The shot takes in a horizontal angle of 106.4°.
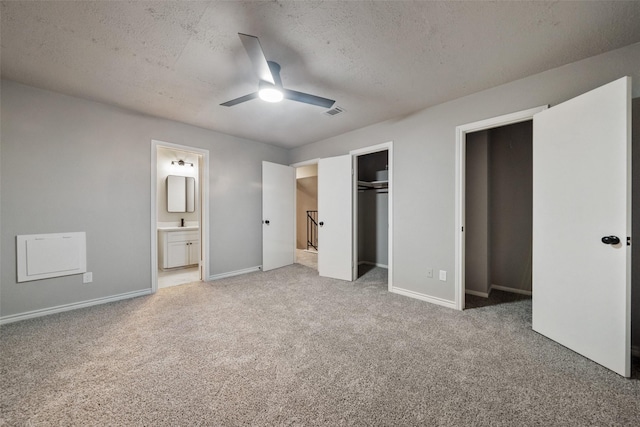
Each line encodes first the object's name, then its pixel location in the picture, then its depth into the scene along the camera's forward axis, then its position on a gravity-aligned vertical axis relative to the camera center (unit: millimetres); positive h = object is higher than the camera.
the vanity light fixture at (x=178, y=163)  4943 +1023
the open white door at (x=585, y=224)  1640 -94
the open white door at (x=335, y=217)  3951 -97
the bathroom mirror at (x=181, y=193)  4867 +378
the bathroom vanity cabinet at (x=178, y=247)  4496 -681
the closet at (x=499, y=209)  3238 +35
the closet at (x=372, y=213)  4915 -31
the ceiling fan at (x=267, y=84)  1601 +1080
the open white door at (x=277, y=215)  4617 -69
